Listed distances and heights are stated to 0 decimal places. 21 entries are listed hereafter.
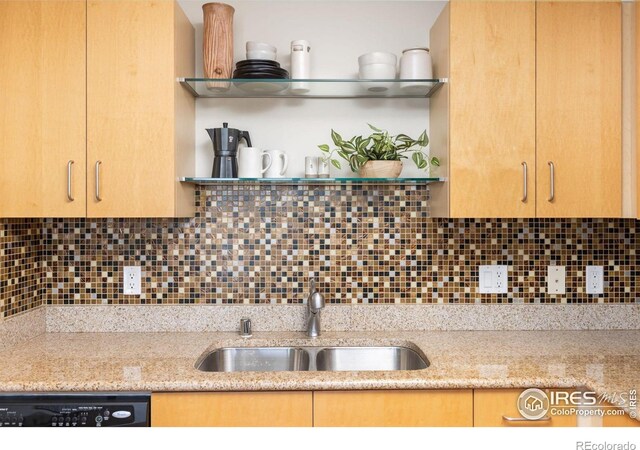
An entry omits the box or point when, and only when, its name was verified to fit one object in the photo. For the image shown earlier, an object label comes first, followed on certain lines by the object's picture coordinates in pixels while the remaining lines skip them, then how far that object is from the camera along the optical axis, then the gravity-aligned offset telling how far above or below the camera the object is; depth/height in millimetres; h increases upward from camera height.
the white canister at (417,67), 2217 +649
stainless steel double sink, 2217 -531
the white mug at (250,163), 2199 +258
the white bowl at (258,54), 2197 +694
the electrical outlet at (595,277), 2402 -222
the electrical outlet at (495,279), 2402 -226
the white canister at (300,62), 2227 +672
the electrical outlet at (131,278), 2377 -219
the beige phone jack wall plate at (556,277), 2402 -218
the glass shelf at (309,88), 2174 +572
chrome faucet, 2211 -332
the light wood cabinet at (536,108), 2080 +451
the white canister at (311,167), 2270 +249
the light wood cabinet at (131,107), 2049 +448
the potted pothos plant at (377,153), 2186 +303
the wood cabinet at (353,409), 1703 -565
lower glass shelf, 2162 +188
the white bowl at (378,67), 2205 +645
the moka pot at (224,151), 2209 +309
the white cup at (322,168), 2266 +244
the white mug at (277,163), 2236 +262
